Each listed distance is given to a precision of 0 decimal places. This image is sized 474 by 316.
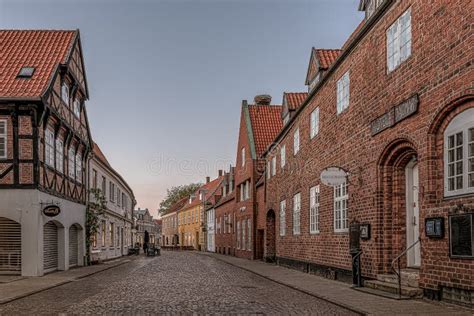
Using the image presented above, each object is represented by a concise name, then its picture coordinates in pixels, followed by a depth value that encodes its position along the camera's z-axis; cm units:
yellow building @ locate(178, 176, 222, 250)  7308
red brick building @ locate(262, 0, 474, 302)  1033
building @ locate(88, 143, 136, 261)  3266
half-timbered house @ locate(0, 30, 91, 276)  1991
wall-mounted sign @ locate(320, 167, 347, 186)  1576
